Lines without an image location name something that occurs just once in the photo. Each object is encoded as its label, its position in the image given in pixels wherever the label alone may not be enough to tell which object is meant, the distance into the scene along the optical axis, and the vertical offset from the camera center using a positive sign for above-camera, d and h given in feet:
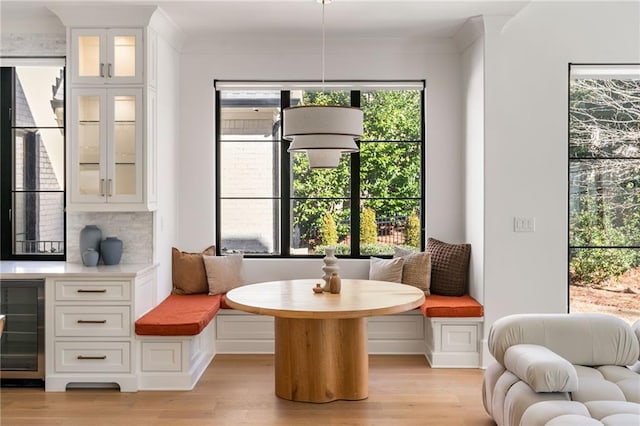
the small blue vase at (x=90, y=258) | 15.31 -1.26
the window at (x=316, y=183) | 18.99 +0.70
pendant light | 11.60 +1.43
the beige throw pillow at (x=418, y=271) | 17.46 -1.79
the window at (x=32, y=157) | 17.58 +1.37
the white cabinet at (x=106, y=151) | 15.30 +1.34
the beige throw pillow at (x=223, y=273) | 17.58 -1.87
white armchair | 9.27 -2.75
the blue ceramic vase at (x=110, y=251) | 15.55 -1.10
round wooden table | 13.33 -3.08
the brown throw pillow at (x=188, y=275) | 17.63 -1.92
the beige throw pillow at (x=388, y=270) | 17.48 -1.79
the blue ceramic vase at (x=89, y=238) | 15.74 -0.80
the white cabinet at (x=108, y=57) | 15.26 +3.60
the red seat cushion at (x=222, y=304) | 17.11 -2.65
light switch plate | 16.35 -0.45
